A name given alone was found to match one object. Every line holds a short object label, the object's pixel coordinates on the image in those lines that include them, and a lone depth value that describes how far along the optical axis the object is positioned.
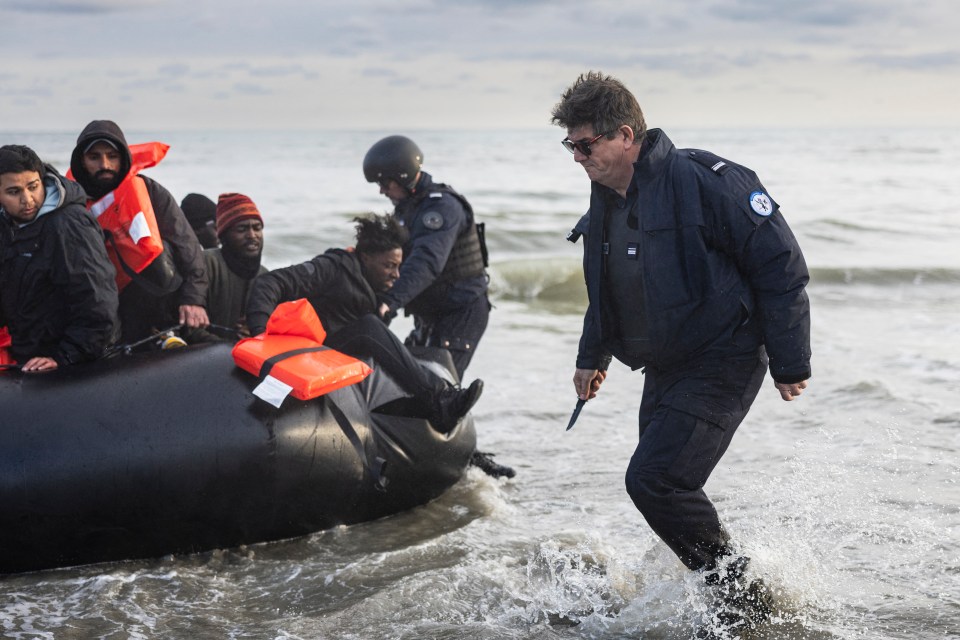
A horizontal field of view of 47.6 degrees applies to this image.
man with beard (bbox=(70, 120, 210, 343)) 5.61
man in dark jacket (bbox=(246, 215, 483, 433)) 5.60
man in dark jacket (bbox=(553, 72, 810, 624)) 3.65
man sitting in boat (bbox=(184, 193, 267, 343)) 6.08
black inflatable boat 4.70
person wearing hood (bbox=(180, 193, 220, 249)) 7.20
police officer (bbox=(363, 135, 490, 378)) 6.35
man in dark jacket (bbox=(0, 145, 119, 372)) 4.89
